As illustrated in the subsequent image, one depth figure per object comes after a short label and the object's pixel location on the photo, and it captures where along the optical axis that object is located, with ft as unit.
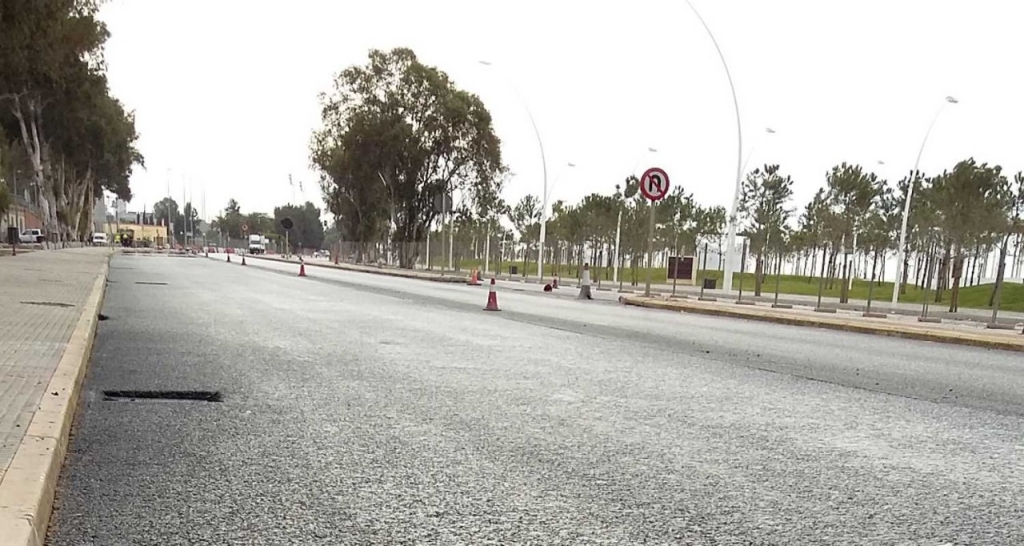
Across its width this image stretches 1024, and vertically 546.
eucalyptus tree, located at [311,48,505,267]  144.36
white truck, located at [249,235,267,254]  325.42
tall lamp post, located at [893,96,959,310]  93.29
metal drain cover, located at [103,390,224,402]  17.24
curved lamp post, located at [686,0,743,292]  87.35
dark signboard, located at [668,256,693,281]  125.08
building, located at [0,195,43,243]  241.76
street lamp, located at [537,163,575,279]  137.39
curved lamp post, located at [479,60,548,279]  136.41
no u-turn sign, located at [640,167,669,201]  56.65
